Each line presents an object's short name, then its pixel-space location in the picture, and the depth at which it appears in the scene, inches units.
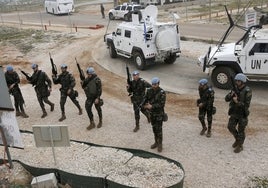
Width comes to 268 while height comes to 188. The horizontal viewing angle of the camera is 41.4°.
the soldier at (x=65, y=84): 455.2
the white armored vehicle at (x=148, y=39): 633.6
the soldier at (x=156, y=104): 356.8
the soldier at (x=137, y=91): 406.9
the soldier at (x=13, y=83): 473.4
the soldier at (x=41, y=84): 472.4
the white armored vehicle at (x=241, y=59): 494.9
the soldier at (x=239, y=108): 339.3
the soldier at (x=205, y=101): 375.1
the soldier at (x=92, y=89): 420.2
